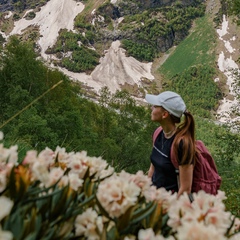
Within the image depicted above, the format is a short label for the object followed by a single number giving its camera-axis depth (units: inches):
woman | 113.1
